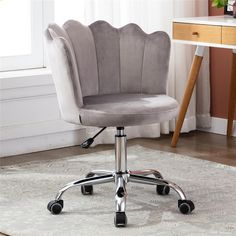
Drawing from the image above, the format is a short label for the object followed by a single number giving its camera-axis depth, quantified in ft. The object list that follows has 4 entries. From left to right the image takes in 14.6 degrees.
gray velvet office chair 12.69
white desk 16.96
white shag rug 12.38
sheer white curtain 18.55
